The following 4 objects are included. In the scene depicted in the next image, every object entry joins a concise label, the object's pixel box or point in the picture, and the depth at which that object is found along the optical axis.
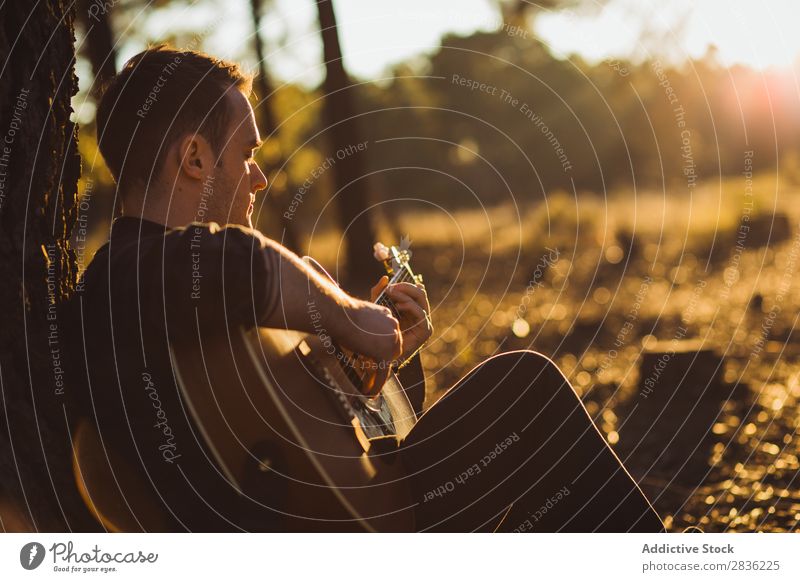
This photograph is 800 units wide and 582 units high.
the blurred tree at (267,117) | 10.05
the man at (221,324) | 2.26
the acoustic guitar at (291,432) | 2.37
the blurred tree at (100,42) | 7.31
